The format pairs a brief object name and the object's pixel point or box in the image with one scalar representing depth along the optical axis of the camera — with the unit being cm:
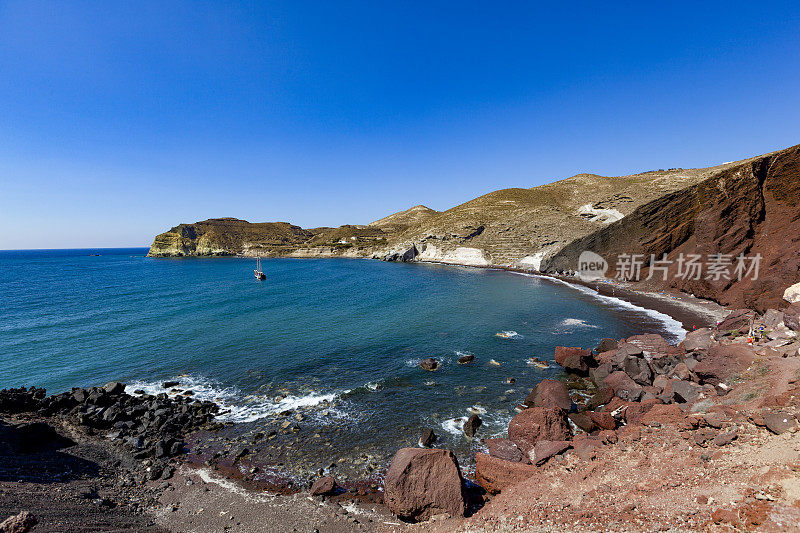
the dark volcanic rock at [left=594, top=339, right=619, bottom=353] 2482
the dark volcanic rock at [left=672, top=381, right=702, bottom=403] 1568
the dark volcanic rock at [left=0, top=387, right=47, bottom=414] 1736
